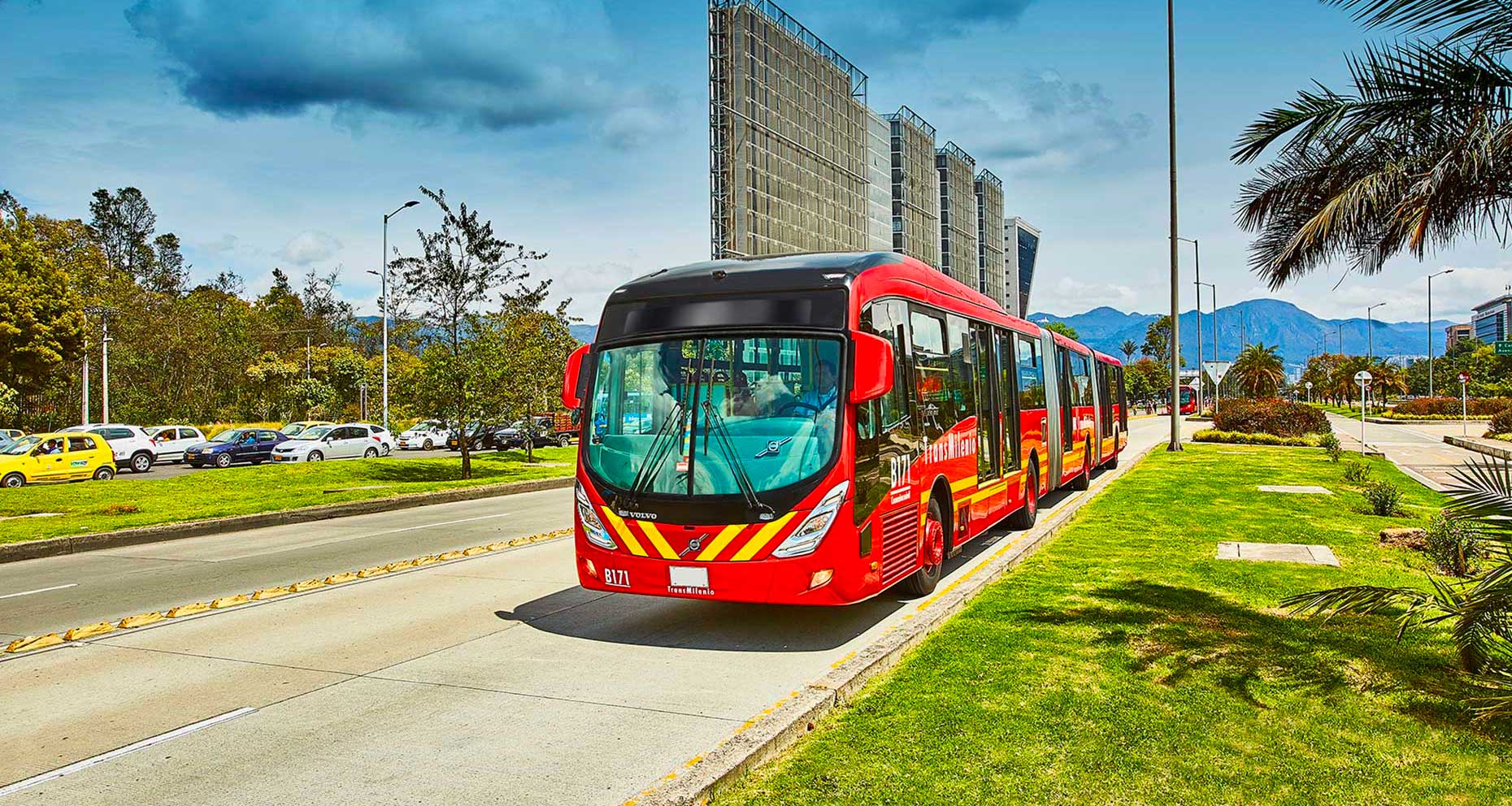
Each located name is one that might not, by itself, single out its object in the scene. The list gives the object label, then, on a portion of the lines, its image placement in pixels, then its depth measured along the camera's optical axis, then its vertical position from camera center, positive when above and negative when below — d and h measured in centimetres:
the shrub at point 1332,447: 2830 -107
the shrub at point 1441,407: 6262 +4
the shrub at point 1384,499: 1516 -134
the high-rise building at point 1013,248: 19300 +3081
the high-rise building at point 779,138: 9469 +2767
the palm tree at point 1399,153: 684 +196
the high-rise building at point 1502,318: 18675 +1657
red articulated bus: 770 -15
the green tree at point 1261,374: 7764 +272
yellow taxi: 2959 -110
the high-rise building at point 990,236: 17588 +3055
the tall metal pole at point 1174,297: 3349 +378
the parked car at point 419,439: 5441 -107
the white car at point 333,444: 3909 -97
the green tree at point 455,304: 2819 +319
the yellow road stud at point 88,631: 860 -178
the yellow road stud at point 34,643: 828 -180
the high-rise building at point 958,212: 15625 +3112
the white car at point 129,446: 3766 -89
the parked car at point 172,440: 4162 -78
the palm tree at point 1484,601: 540 -112
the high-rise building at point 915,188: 13562 +3057
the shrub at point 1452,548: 928 -130
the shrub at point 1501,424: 4097 -68
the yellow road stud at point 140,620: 911 -178
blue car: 3906 -110
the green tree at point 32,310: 3934 +436
